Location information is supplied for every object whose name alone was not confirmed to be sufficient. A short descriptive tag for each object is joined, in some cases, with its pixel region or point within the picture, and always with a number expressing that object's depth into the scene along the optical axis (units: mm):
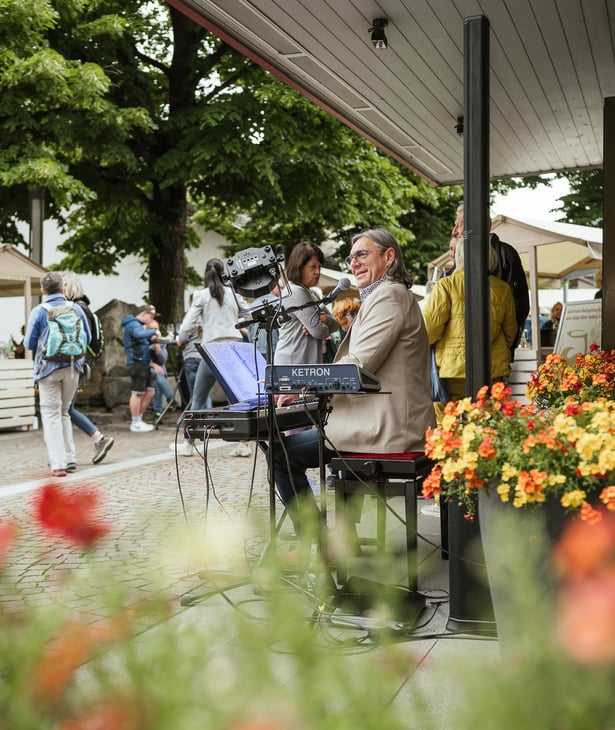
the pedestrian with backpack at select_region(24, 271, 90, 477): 8484
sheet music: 4398
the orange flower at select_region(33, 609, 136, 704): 815
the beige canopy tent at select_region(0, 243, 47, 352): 14648
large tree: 15289
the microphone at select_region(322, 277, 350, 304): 3765
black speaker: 3680
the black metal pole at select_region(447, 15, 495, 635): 3738
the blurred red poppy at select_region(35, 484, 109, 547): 1014
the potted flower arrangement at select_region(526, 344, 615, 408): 4859
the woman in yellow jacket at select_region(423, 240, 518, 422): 5852
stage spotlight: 4137
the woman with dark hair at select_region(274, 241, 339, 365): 6141
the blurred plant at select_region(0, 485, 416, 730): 786
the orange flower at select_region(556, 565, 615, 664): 679
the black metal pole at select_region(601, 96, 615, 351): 6617
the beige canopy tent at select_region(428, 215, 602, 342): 13188
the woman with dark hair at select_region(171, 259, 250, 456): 9852
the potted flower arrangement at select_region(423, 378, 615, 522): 2621
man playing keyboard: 4332
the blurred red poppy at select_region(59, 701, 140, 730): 753
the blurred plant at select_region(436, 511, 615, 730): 703
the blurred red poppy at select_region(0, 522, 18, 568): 949
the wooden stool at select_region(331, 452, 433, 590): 4152
